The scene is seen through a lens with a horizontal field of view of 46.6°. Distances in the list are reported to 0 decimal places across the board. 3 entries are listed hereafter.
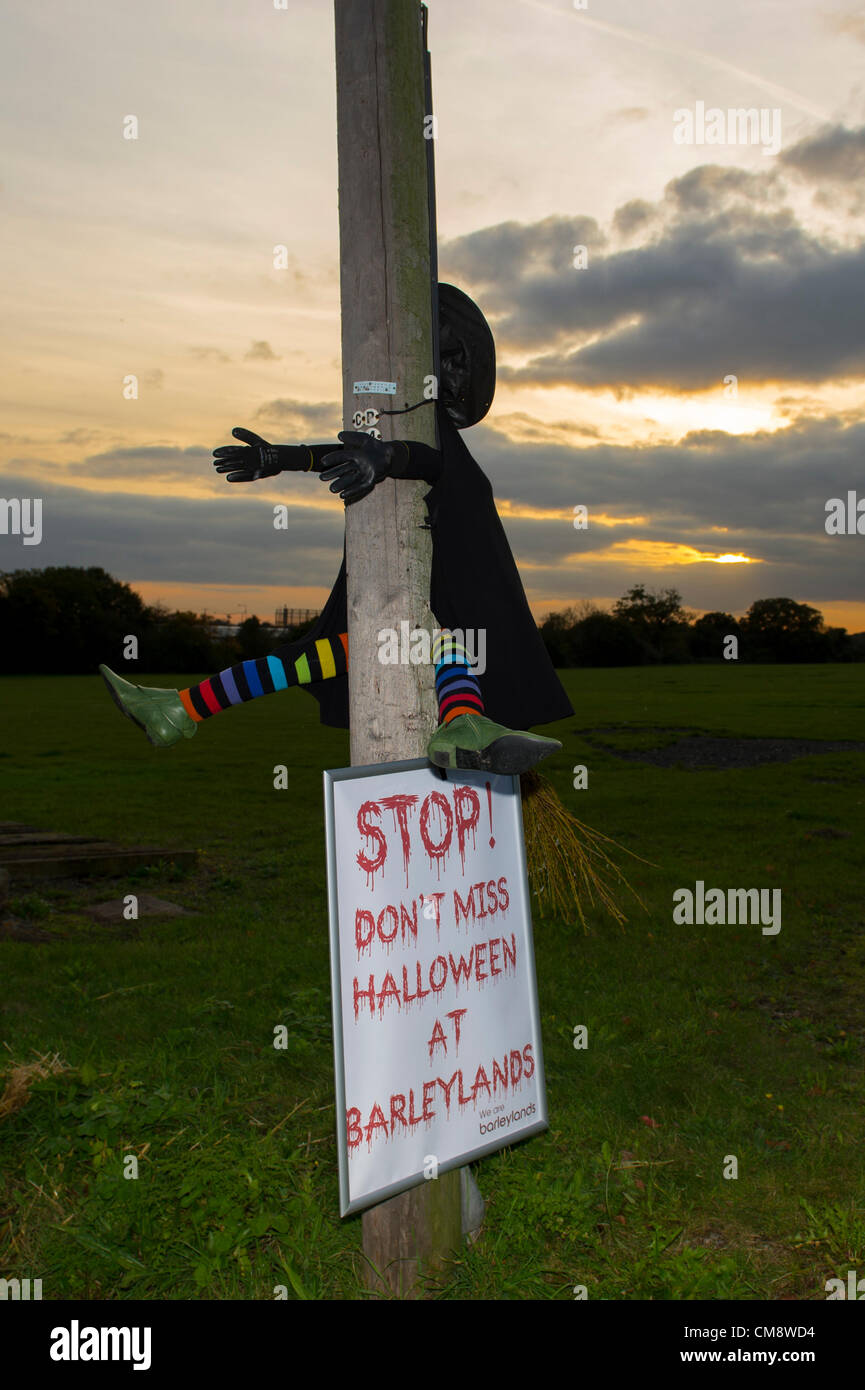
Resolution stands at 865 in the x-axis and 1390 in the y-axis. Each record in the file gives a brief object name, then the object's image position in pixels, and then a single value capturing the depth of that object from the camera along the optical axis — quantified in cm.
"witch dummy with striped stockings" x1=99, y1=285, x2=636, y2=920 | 337
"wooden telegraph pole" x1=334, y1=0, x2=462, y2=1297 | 363
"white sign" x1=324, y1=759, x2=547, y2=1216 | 332
